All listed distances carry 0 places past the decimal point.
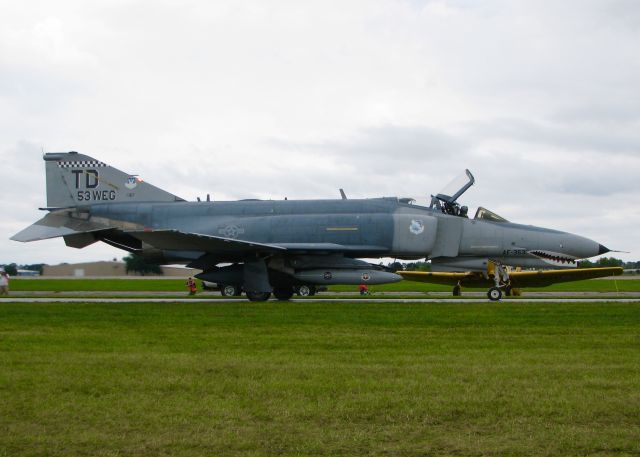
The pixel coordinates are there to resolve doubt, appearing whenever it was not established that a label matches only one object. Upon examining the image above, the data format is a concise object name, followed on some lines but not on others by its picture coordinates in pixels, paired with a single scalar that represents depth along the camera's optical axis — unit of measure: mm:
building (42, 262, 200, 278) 77500
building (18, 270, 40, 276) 120831
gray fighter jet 21703
